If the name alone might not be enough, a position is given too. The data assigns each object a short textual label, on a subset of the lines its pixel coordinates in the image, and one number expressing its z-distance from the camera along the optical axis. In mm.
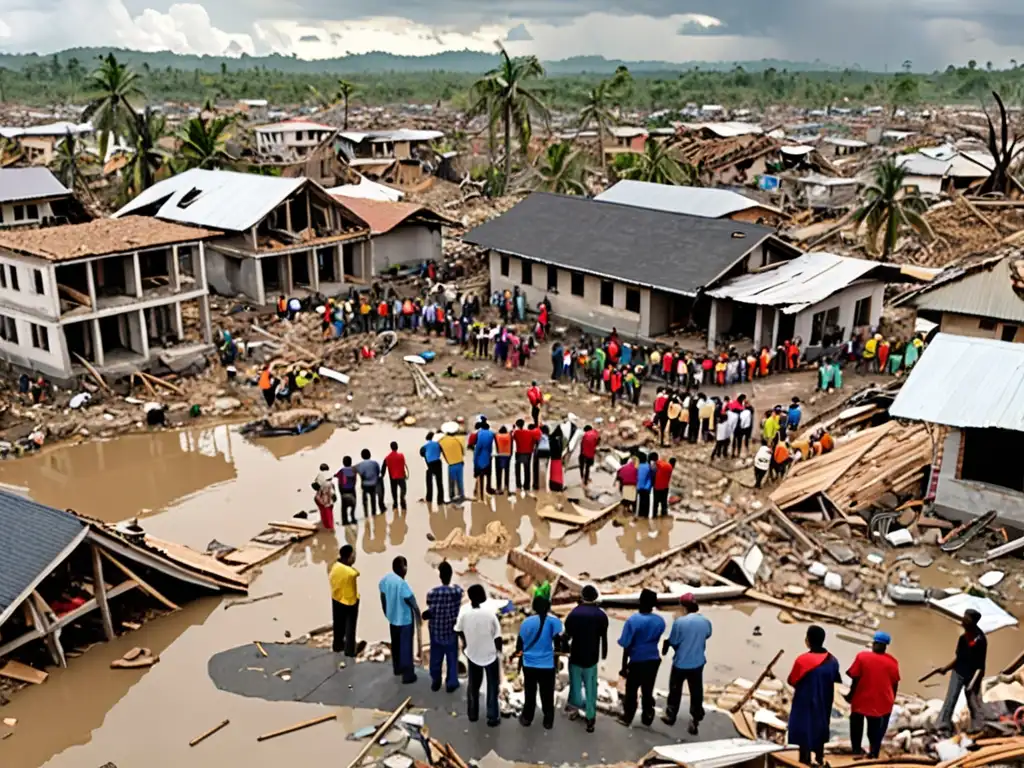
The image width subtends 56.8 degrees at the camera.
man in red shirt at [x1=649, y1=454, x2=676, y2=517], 17297
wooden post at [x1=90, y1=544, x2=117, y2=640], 12922
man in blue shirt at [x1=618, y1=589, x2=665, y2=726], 9820
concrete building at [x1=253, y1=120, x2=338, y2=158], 75938
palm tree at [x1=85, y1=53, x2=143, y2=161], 41438
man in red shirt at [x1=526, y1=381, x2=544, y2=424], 21250
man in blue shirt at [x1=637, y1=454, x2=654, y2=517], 17391
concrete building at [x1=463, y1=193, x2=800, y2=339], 27406
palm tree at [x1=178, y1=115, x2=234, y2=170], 42906
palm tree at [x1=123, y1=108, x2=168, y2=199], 42688
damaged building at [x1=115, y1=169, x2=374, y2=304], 32000
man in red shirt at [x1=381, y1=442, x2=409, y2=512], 17750
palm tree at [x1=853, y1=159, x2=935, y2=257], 32997
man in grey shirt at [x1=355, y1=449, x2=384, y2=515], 17266
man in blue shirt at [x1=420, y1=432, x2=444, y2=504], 17766
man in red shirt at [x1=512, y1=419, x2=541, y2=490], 18391
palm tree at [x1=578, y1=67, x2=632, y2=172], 54625
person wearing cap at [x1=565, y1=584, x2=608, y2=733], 9859
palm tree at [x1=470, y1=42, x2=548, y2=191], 45250
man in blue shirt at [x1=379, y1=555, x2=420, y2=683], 10883
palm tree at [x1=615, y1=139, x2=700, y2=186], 46844
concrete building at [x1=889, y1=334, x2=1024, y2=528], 15586
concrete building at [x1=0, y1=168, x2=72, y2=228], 39281
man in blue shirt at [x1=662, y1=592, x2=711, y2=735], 9914
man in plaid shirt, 10555
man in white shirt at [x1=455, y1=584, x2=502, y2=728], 10136
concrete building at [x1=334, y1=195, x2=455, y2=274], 35094
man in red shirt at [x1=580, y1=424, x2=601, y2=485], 18969
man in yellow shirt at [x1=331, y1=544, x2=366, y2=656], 11539
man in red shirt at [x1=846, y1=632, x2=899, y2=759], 9352
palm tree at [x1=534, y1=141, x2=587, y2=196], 46875
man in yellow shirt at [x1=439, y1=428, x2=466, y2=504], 17812
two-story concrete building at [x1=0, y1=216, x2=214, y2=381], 24375
